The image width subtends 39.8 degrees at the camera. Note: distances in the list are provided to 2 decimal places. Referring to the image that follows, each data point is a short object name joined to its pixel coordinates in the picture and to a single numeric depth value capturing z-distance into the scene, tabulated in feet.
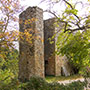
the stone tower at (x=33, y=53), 23.61
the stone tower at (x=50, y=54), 37.09
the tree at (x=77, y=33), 14.26
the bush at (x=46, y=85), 15.43
